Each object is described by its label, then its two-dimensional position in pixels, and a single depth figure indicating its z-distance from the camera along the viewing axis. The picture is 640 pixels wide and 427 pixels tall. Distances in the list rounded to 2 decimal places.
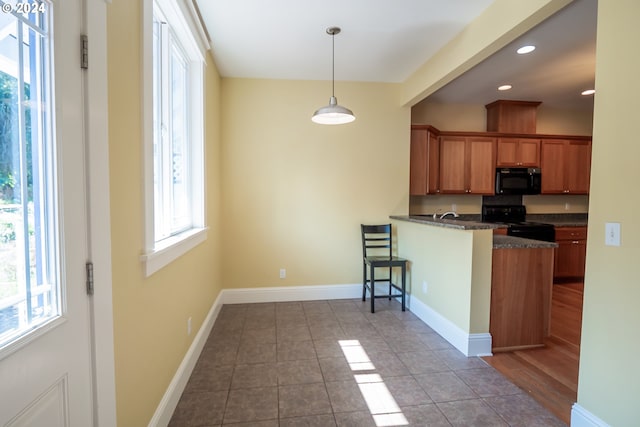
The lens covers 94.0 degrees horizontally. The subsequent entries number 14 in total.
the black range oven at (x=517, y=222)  4.32
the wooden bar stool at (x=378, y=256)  3.40
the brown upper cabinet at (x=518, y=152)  4.47
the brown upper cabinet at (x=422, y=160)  4.11
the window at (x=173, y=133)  1.53
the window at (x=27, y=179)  0.75
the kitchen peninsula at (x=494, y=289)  2.50
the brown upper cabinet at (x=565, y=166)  4.61
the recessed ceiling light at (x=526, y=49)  2.85
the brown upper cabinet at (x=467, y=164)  4.36
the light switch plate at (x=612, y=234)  1.48
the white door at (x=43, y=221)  0.75
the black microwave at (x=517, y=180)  4.49
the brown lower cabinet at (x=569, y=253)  4.47
